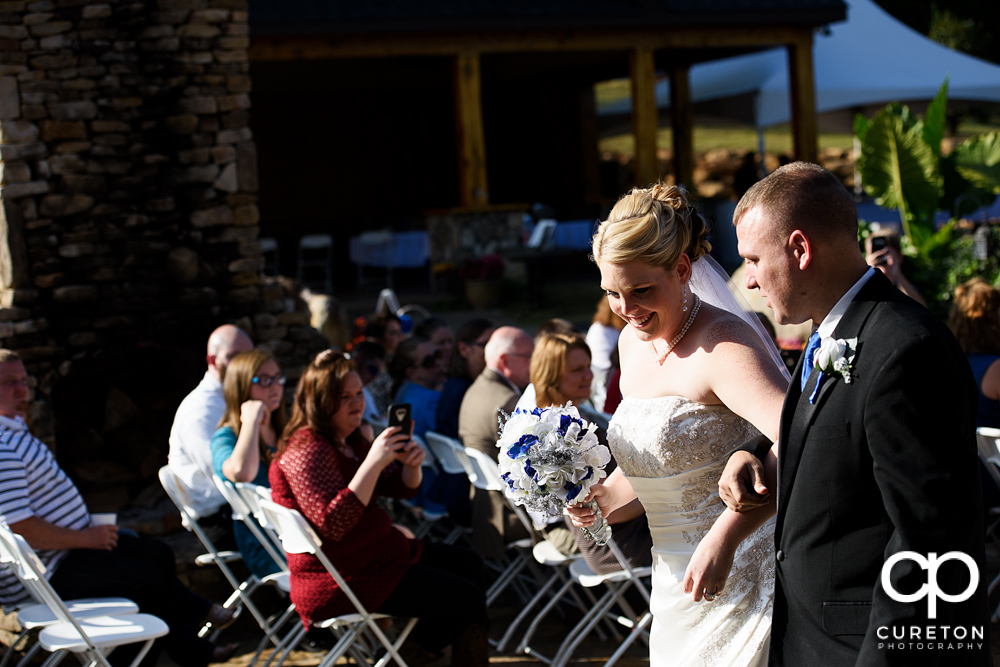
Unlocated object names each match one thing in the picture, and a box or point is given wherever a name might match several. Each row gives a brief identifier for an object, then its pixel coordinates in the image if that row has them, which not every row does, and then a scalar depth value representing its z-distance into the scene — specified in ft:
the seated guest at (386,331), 25.55
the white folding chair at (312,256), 52.21
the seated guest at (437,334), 23.26
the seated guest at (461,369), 19.40
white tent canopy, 53.72
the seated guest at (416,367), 21.30
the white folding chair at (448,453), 17.05
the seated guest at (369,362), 21.52
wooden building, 42.88
